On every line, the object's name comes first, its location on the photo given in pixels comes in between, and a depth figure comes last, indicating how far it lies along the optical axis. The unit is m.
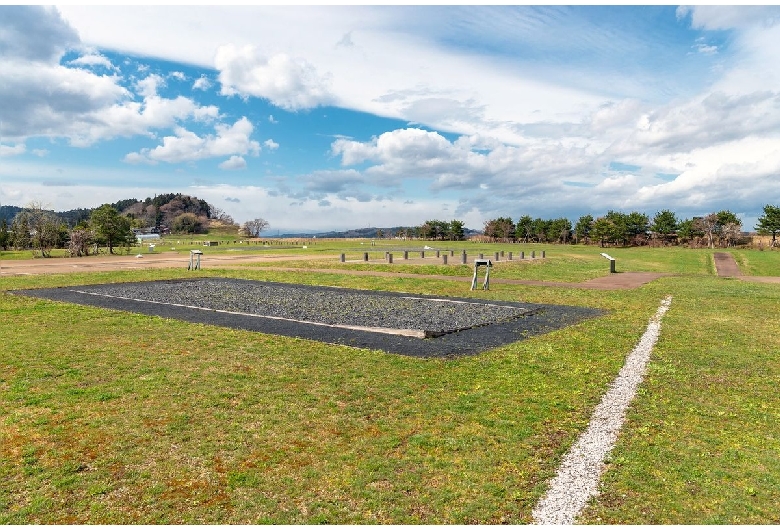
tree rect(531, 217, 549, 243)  103.06
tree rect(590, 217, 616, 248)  87.19
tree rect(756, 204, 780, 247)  76.83
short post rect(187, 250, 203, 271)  33.89
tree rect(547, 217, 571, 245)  98.38
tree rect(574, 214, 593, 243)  96.19
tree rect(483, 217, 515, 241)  108.44
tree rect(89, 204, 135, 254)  54.88
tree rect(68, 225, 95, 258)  50.53
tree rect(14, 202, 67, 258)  50.00
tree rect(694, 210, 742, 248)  83.50
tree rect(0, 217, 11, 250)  58.53
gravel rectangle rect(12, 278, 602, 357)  12.94
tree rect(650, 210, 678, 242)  87.94
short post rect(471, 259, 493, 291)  23.97
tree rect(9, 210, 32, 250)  54.38
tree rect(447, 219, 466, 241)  110.38
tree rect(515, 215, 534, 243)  104.75
